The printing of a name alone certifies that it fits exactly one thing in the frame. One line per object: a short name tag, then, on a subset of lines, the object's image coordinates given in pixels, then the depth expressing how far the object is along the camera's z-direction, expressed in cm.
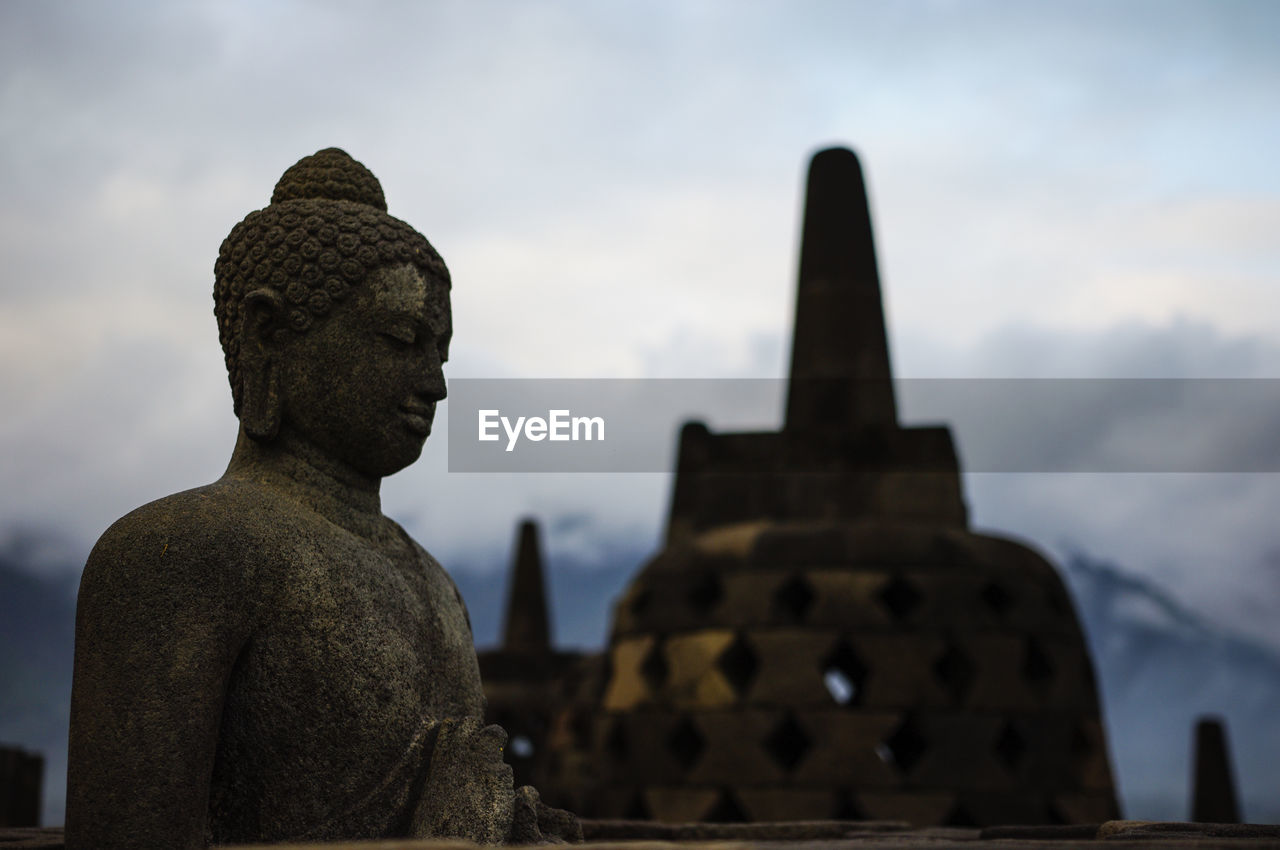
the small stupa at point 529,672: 1886
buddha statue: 411
